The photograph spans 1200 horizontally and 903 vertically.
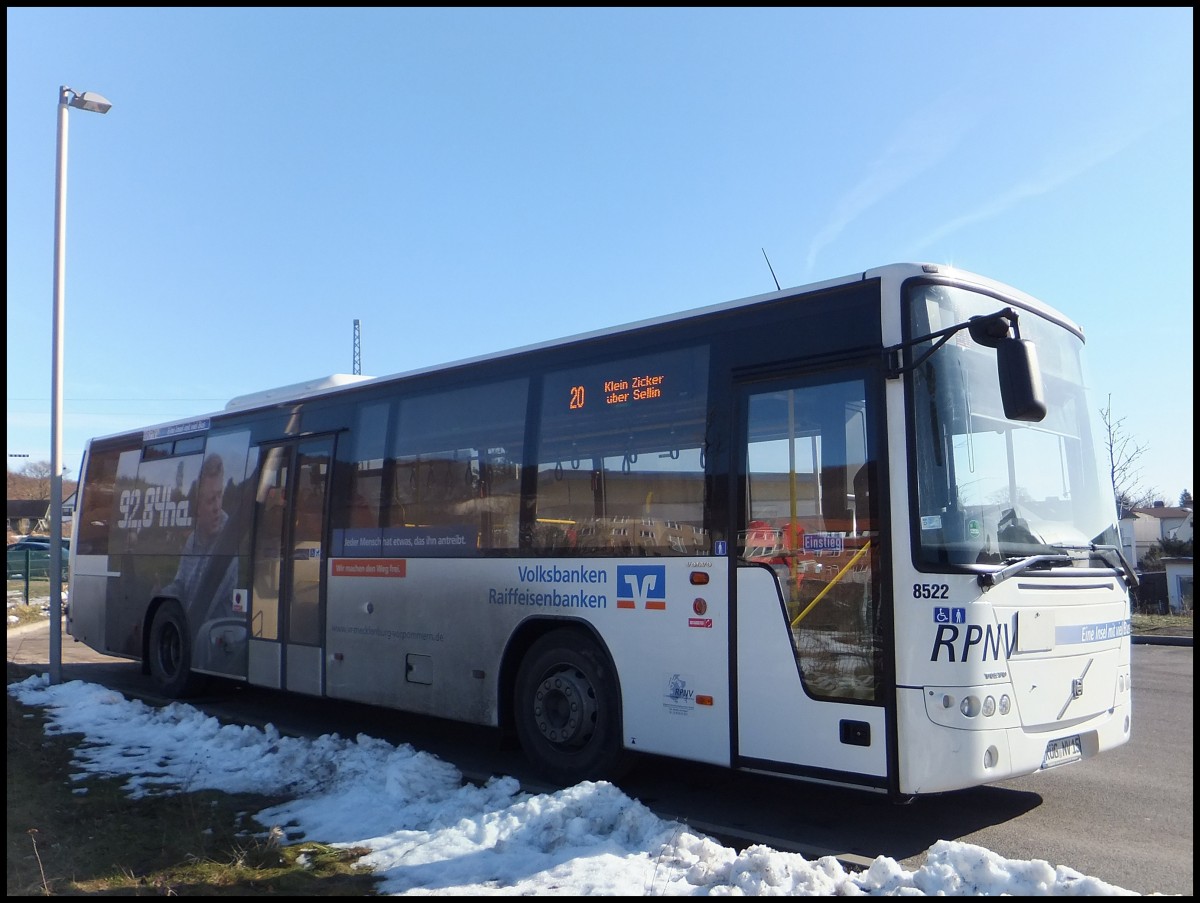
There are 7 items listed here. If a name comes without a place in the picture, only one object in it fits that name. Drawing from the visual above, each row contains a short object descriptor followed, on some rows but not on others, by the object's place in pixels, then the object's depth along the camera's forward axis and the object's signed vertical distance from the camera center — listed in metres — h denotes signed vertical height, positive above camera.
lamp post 12.20 +2.26
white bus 5.57 -0.14
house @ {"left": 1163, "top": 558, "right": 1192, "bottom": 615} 25.21 -1.78
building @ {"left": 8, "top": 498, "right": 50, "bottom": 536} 72.25 +1.39
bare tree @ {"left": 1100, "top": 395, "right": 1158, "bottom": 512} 26.24 +0.74
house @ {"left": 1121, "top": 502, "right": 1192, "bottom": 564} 41.79 -0.24
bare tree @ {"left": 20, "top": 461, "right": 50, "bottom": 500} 70.26 +3.97
